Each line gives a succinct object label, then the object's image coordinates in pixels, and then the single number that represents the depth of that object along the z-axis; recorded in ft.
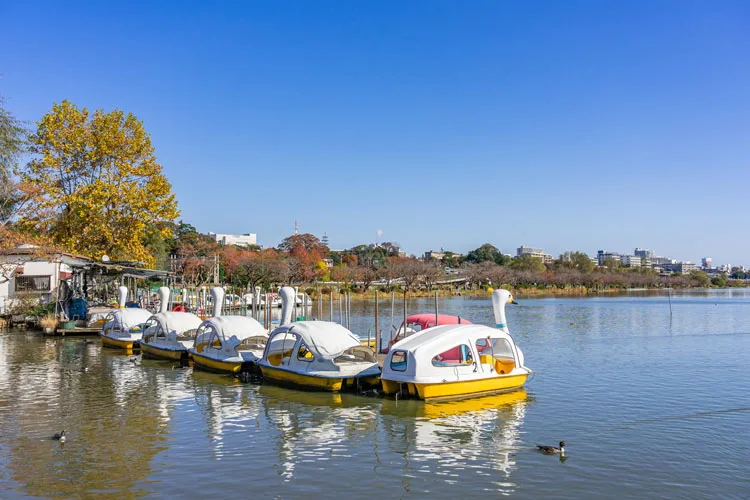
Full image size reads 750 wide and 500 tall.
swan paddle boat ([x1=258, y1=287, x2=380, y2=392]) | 62.95
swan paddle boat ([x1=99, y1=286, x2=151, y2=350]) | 102.78
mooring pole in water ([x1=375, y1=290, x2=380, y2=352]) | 84.49
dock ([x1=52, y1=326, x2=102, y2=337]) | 121.08
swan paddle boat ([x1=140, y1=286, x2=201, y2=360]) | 89.35
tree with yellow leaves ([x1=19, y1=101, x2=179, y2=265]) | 131.85
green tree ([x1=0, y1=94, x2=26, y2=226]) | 107.24
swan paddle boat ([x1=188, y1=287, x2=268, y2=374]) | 75.36
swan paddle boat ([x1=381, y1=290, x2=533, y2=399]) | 58.34
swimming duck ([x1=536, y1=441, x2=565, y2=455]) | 43.45
